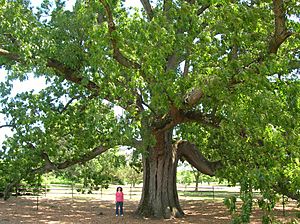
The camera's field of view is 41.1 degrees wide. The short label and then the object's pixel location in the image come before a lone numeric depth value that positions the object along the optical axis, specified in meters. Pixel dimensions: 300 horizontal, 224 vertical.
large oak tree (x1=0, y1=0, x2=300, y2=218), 8.52
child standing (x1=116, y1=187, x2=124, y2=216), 15.38
